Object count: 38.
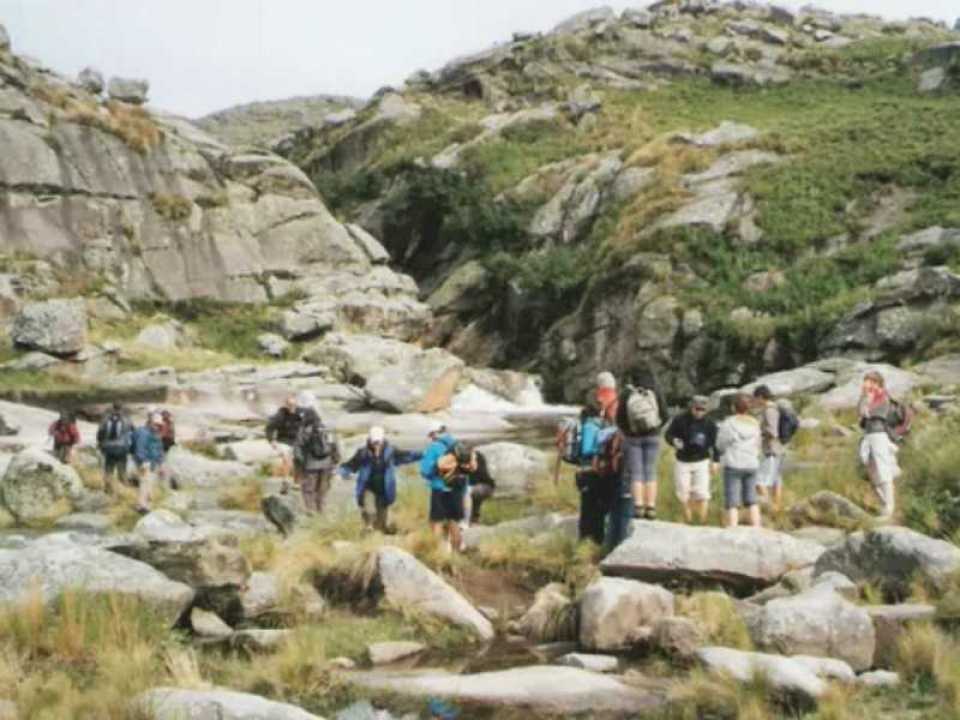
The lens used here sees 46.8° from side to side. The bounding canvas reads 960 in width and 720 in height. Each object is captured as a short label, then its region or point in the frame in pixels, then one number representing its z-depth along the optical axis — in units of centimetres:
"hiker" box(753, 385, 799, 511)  1592
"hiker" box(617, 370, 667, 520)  1335
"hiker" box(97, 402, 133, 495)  2122
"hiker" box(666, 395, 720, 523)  1452
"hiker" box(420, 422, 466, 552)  1428
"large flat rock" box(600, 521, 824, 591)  1159
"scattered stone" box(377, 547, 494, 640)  1113
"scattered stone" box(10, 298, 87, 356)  4022
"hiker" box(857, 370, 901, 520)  1415
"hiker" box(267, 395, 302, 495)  1934
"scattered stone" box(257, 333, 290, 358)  4691
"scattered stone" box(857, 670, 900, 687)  848
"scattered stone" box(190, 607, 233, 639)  1078
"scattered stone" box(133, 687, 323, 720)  742
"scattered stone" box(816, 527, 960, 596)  1039
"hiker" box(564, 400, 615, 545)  1387
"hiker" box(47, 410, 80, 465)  2347
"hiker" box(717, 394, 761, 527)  1391
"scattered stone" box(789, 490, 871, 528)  1455
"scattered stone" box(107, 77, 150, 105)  5806
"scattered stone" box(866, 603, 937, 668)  924
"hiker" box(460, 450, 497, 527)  1505
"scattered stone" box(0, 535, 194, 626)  990
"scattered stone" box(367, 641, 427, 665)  1013
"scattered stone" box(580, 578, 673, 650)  1020
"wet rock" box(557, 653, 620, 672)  955
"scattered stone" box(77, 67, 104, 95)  5748
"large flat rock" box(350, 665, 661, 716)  862
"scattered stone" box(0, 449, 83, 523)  1888
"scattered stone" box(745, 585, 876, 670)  916
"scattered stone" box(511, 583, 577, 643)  1085
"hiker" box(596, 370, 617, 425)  1394
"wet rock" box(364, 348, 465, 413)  3803
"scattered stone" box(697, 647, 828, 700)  800
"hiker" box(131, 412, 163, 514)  1967
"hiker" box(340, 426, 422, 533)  1538
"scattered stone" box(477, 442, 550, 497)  2059
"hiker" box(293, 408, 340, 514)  1761
